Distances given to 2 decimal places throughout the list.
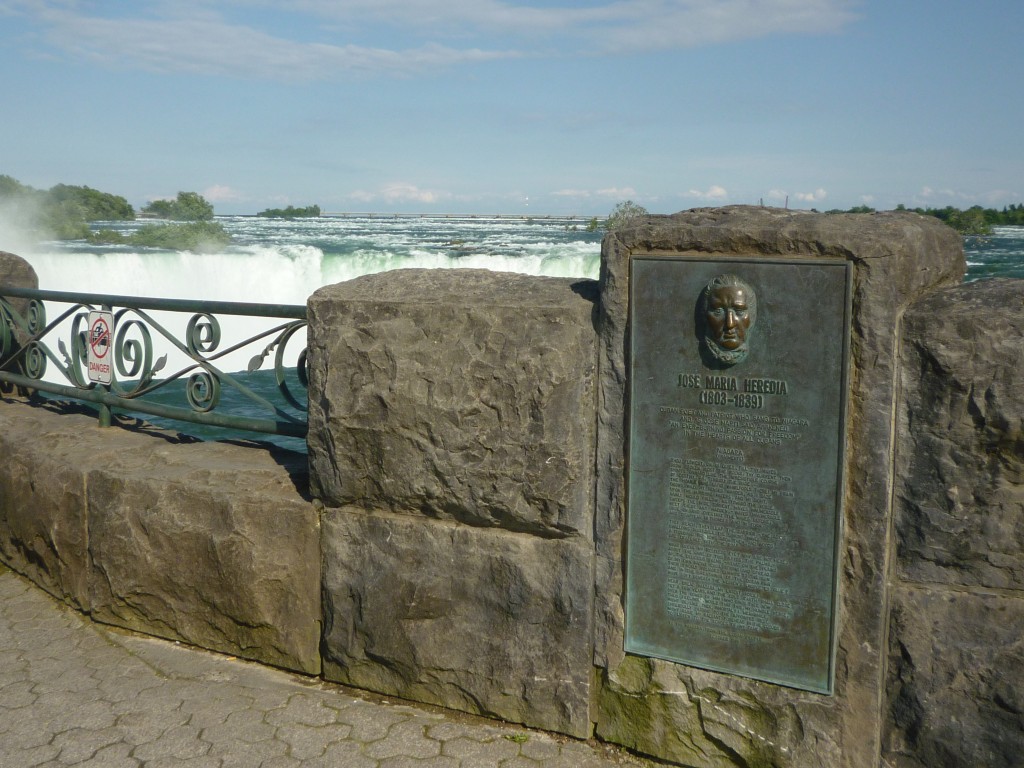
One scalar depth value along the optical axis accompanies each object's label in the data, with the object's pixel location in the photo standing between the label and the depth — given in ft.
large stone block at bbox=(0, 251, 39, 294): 16.47
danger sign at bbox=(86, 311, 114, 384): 13.91
